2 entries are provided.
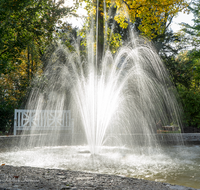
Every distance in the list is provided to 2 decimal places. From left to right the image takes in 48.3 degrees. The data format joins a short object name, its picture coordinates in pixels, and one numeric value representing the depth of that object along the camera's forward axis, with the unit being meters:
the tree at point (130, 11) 9.23
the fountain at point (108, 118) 4.24
